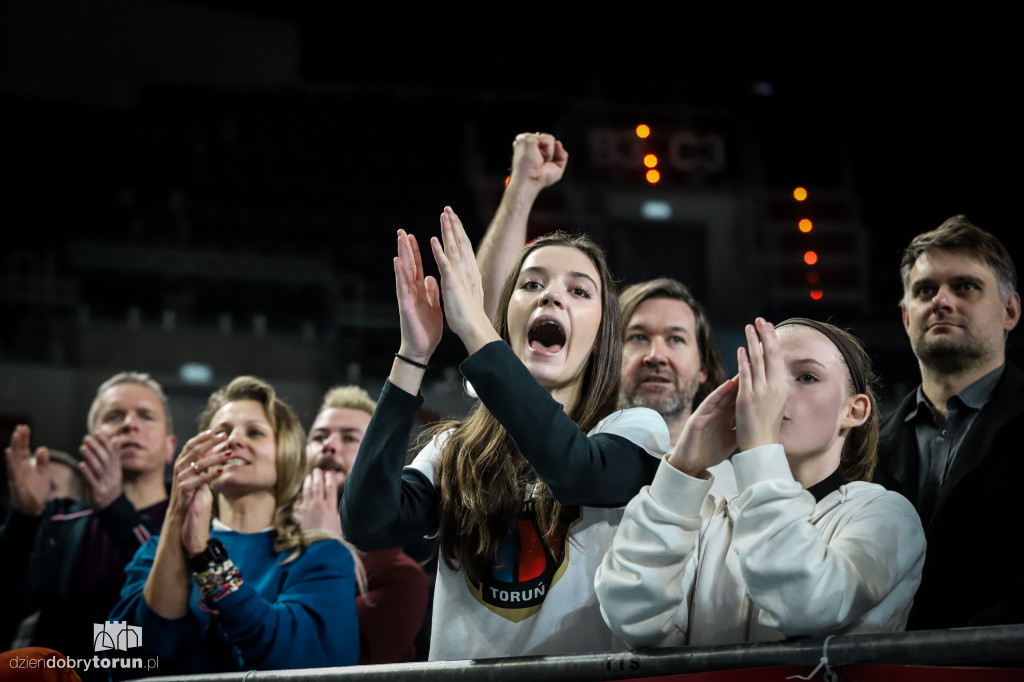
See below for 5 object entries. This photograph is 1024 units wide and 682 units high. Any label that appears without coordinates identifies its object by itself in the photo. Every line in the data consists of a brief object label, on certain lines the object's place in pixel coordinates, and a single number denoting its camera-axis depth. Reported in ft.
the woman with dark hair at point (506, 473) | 13.30
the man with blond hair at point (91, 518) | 15.88
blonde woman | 14.66
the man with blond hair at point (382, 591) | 15.40
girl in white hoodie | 12.81
